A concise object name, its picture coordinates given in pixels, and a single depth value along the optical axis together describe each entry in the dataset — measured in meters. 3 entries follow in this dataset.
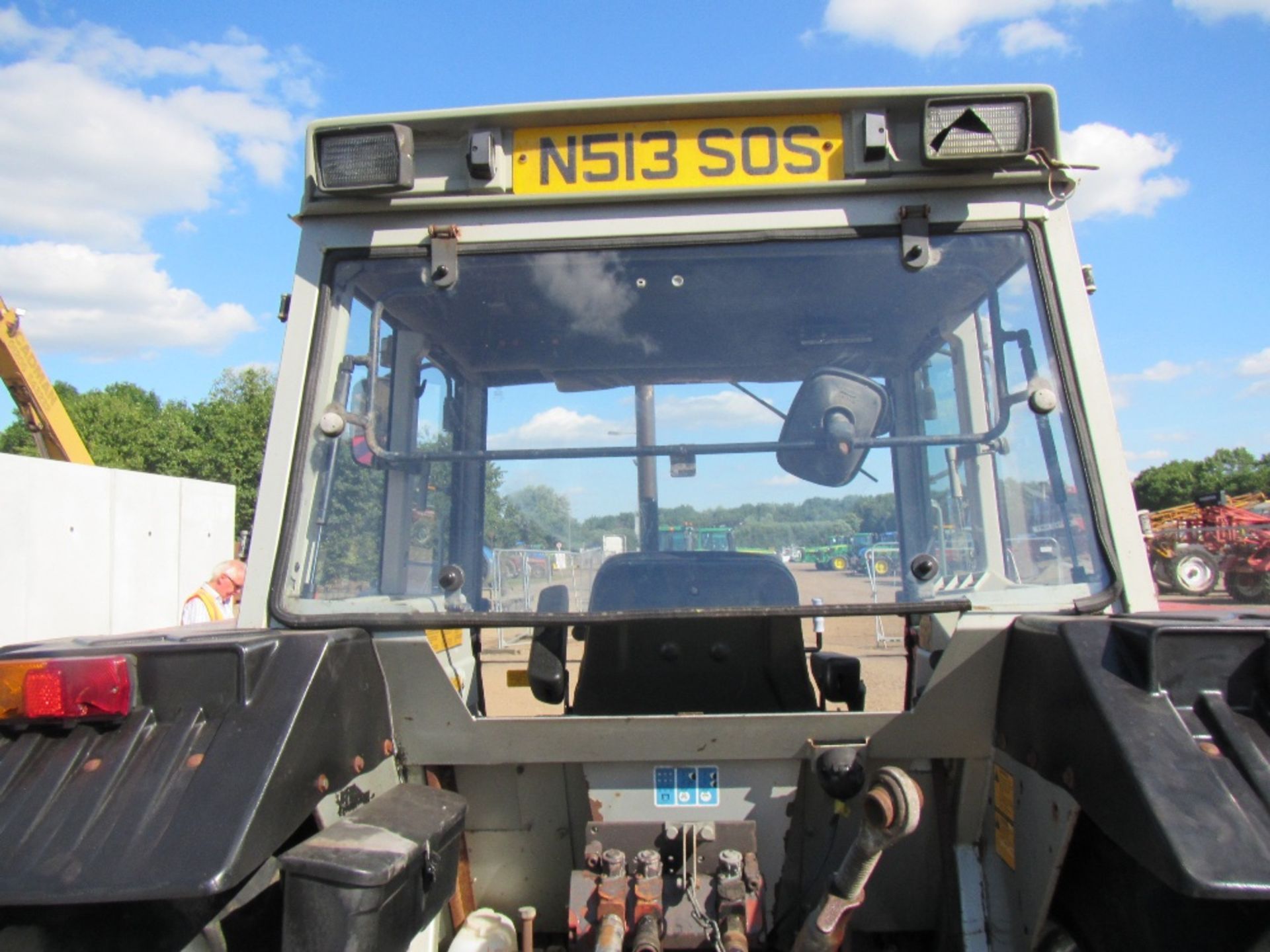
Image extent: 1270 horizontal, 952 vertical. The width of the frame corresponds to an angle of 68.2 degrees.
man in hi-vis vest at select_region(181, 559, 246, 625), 6.69
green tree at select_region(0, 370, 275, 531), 38.03
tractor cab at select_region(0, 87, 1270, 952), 1.91
